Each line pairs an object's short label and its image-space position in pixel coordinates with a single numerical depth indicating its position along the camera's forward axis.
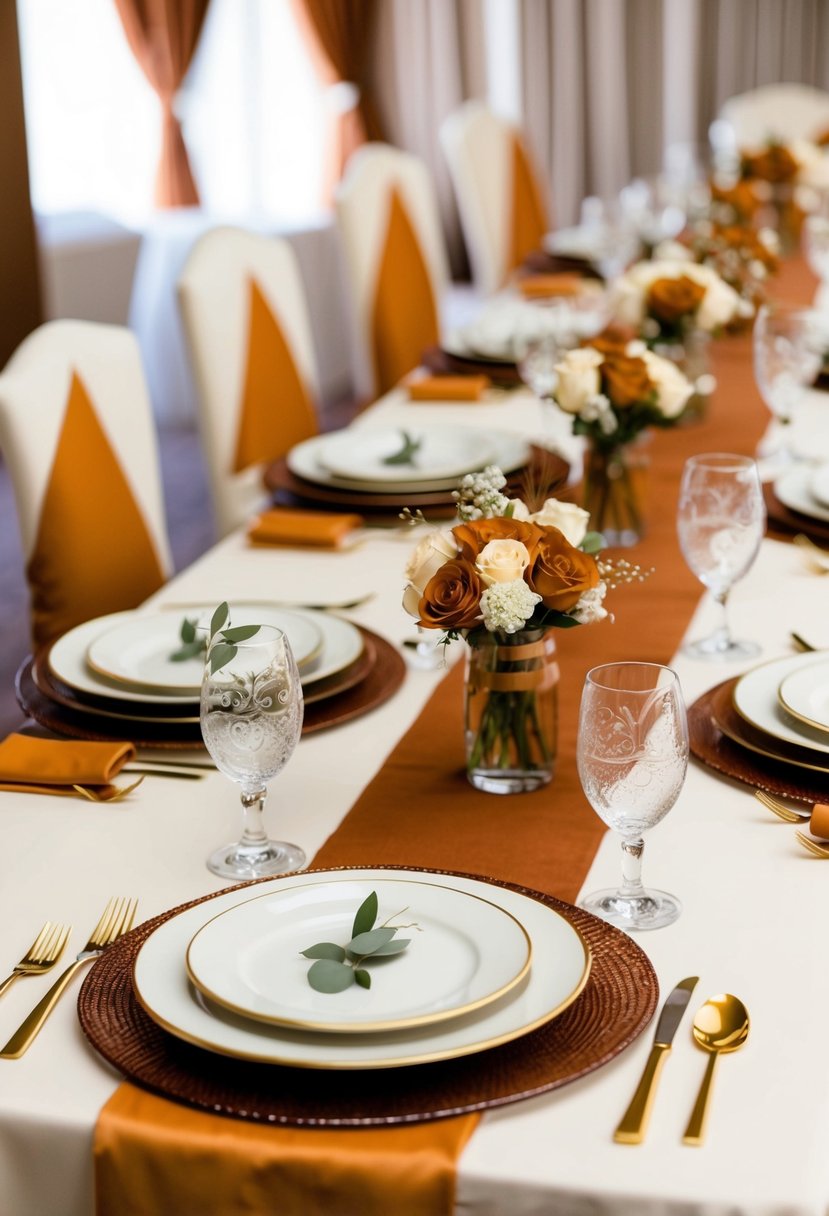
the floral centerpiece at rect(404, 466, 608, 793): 1.33
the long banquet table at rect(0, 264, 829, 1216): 0.93
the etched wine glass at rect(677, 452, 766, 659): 1.67
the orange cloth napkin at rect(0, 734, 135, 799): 1.46
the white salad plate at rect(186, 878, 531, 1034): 1.02
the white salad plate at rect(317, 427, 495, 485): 2.29
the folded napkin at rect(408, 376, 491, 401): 2.93
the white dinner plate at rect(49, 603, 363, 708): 1.58
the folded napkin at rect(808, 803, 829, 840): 1.32
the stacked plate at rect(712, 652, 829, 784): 1.42
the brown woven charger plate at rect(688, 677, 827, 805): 1.40
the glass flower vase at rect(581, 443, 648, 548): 2.11
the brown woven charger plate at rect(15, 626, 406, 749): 1.55
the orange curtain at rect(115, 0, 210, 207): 6.85
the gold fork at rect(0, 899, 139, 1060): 1.06
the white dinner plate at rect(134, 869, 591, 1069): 0.98
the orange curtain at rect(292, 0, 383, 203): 7.84
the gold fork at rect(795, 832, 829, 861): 1.31
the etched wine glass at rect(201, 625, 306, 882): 1.23
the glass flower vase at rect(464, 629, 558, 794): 1.42
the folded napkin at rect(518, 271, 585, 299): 3.75
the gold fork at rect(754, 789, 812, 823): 1.37
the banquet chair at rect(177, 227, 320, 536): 2.97
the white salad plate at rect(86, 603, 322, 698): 1.59
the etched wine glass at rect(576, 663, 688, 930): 1.15
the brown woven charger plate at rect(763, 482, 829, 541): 2.11
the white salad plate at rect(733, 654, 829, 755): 1.43
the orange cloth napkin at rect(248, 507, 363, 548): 2.15
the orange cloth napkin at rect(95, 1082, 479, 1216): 0.94
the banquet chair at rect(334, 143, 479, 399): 3.96
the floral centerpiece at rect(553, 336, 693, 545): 1.99
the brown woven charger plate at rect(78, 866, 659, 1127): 0.96
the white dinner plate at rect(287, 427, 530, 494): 2.25
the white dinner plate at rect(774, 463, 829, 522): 2.12
